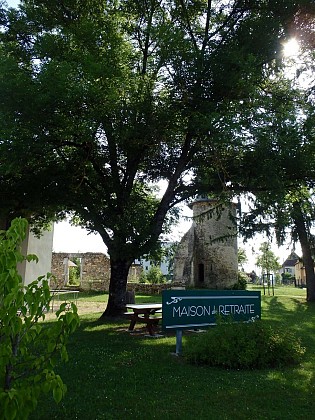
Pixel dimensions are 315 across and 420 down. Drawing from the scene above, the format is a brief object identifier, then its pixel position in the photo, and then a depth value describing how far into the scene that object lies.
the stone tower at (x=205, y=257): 34.38
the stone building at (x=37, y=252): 16.73
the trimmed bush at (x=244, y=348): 7.11
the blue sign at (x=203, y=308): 8.19
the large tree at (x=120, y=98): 9.95
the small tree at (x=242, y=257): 61.75
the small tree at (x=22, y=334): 2.44
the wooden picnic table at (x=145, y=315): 10.77
